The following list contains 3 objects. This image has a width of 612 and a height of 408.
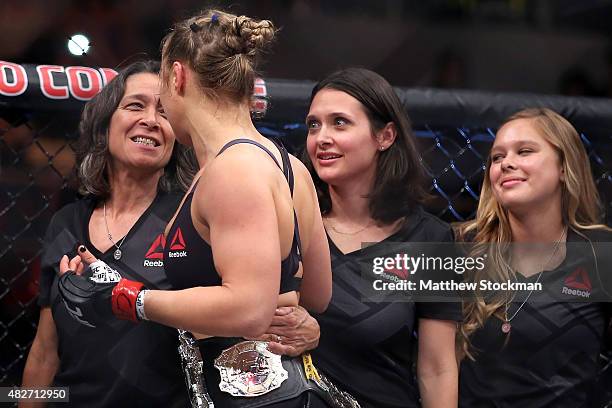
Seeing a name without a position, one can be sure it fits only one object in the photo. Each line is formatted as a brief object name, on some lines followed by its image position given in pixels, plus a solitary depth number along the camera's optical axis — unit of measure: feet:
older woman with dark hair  19.42
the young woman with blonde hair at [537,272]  19.72
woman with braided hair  18.14
